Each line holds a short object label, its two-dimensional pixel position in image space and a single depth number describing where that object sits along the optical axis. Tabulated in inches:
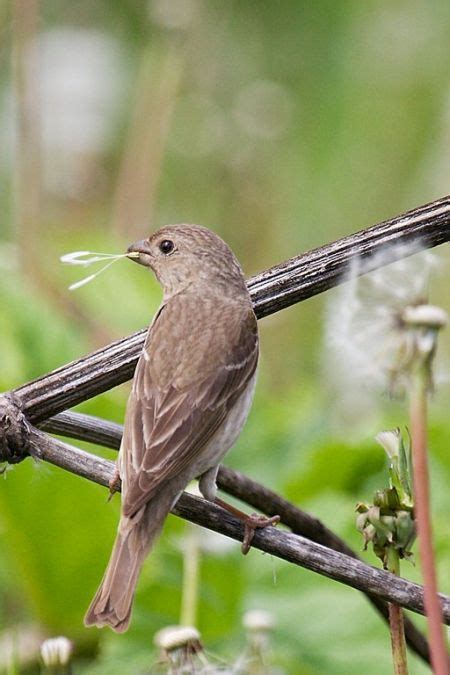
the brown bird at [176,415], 237.6
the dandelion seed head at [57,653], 223.9
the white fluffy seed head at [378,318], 169.5
